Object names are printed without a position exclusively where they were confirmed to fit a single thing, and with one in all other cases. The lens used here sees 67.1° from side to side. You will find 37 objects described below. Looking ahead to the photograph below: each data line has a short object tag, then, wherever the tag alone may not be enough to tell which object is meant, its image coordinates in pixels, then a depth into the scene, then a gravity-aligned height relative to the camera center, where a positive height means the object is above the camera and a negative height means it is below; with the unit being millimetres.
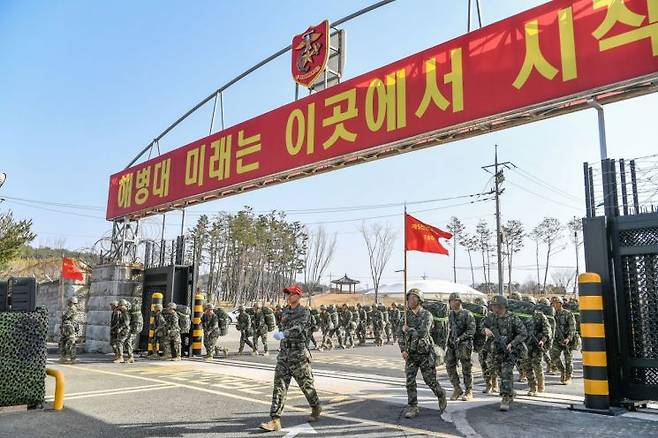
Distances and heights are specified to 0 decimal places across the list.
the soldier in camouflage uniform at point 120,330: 13555 -897
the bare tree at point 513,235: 62125 +8411
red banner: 7082 +3766
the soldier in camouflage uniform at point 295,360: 6270 -764
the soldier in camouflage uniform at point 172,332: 14141 -966
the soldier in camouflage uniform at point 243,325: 16859 -883
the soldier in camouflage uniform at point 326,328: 20328 -1148
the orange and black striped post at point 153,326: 14816 -847
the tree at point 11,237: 21094 +2493
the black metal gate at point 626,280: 6727 +345
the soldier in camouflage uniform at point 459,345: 8289 -723
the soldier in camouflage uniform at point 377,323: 22672 -1022
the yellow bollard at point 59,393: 6851 -1324
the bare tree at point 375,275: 58241 +3028
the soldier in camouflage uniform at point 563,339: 10258 -752
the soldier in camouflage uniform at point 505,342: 7223 -598
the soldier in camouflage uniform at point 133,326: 13680 -805
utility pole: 27156 +5449
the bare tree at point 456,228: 69375 +10286
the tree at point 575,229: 57281 +8675
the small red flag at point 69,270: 19406 +1019
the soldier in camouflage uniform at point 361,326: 23439 -1196
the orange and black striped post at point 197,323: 15266 -760
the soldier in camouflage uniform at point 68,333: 12992 -968
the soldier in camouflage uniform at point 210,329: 15195 -990
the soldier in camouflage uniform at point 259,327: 16812 -941
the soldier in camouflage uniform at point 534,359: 8547 -962
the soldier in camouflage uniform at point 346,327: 21109 -1134
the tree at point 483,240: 68188 +8525
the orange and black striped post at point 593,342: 6762 -523
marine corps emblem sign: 11086 +5592
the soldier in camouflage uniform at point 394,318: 22520 -793
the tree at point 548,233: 66812 +9413
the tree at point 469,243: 69000 +8157
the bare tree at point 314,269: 61656 +3786
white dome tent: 31800 +1021
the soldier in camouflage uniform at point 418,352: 6852 -705
